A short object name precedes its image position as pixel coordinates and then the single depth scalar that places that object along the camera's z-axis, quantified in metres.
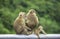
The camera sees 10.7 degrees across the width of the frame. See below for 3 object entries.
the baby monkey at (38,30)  5.75
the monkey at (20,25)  5.95
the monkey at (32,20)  6.03
